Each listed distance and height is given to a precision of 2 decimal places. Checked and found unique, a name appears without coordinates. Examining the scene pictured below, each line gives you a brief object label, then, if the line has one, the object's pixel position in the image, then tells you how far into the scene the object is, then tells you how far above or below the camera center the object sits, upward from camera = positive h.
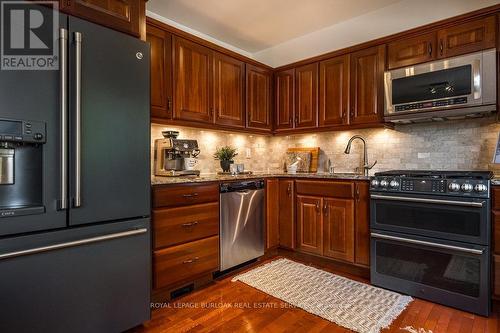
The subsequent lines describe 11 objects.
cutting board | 3.54 +0.13
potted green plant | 3.21 +0.14
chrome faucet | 3.10 +0.18
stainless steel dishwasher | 2.60 -0.52
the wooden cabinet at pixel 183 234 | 2.09 -0.52
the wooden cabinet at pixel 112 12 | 1.56 +0.94
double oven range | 2.00 -0.52
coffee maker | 2.55 +0.15
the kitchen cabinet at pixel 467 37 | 2.26 +1.09
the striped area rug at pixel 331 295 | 1.93 -1.02
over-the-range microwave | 2.25 +0.69
